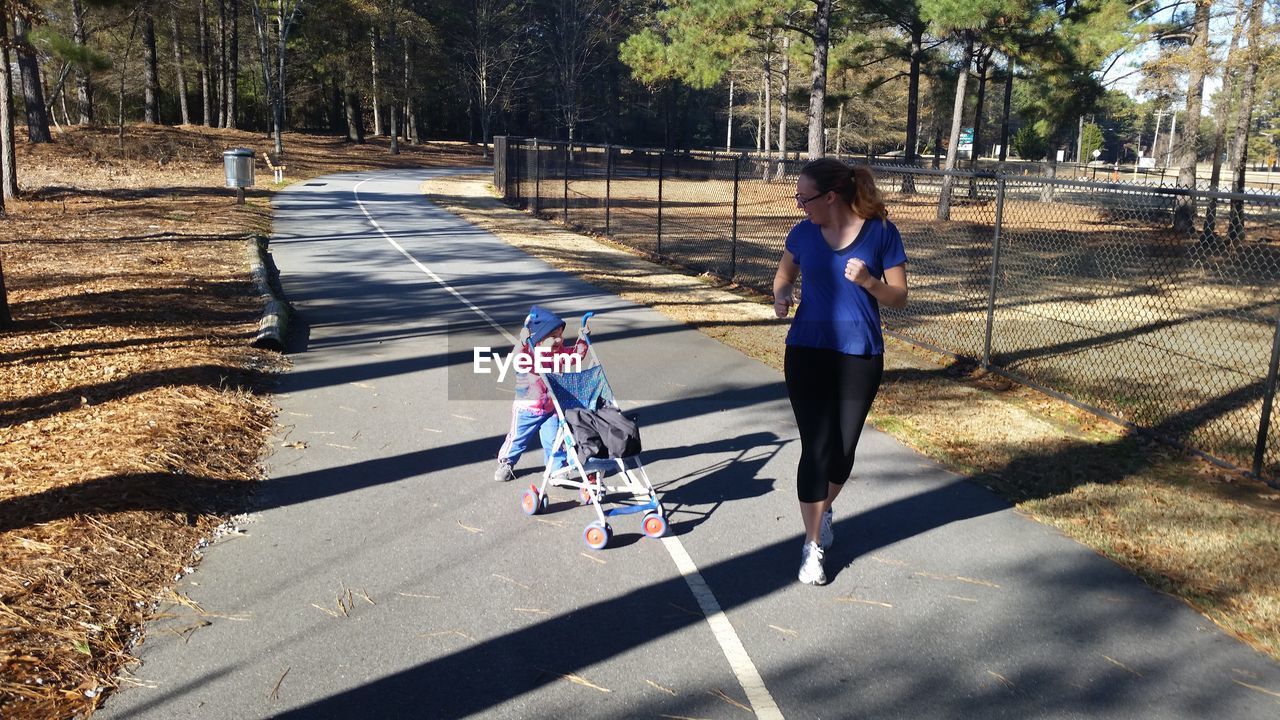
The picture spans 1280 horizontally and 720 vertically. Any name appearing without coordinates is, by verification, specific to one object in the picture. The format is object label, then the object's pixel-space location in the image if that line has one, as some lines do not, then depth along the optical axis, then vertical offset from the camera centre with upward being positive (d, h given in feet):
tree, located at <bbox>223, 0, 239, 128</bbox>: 163.26 +17.08
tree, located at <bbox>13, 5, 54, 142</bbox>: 67.26 +6.75
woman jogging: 13.99 -2.02
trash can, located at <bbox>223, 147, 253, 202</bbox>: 76.43 -0.02
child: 17.93 -4.33
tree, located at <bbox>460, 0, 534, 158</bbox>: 181.98 +24.19
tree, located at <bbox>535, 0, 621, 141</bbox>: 189.88 +27.46
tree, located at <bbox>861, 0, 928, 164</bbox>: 98.43 +16.27
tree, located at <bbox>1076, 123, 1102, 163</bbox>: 245.86 +10.69
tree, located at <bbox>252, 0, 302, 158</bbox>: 136.05 +18.17
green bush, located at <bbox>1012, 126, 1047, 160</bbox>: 207.51 +7.89
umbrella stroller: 16.34 -5.54
